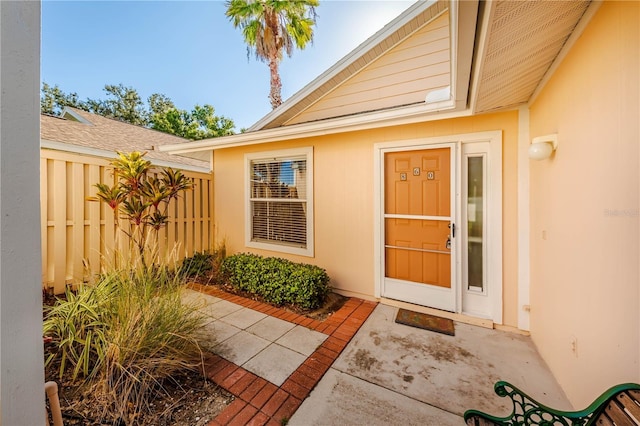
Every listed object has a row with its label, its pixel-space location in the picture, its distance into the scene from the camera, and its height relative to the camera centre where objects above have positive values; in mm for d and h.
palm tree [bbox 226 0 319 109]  7734 +6255
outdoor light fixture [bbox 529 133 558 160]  2176 +583
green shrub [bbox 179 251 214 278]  4845 -1077
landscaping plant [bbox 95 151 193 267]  3711 +323
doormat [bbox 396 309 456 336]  2990 -1436
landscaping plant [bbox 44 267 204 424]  1854 -1086
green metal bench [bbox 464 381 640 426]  1013 -892
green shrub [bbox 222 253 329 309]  3523 -1068
